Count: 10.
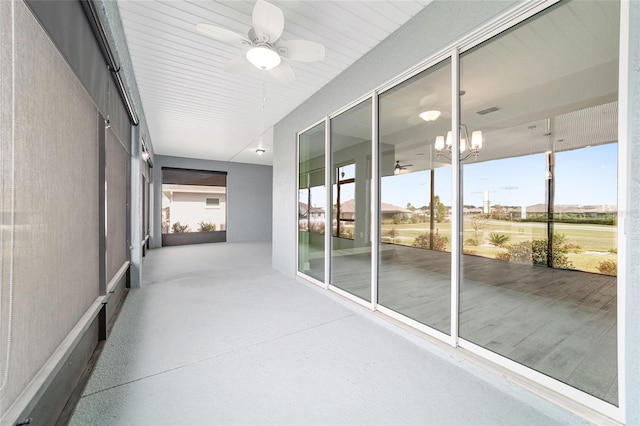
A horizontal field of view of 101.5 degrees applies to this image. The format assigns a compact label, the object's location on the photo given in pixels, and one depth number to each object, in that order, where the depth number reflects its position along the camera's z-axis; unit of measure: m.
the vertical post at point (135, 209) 4.09
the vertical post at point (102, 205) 2.57
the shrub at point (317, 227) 4.16
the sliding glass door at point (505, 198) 1.71
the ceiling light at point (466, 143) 2.23
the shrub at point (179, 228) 9.26
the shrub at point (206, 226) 9.76
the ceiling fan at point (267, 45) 2.06
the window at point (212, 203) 10.01
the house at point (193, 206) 9.19
